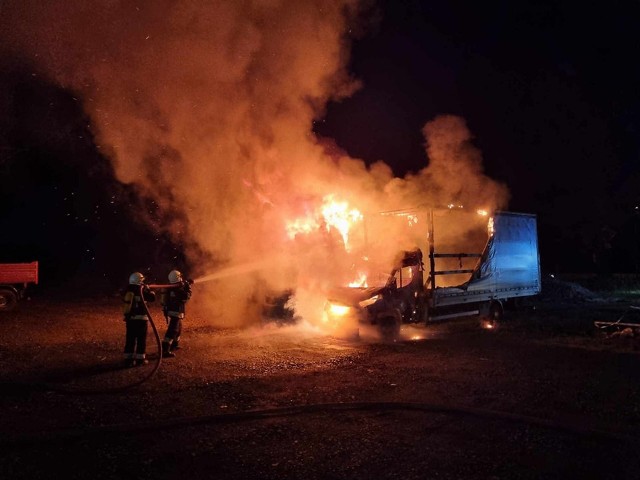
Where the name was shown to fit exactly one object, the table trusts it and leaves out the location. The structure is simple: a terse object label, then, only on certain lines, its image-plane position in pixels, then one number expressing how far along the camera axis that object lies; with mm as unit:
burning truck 11195
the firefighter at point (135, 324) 8750
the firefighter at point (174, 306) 9719
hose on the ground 5070
